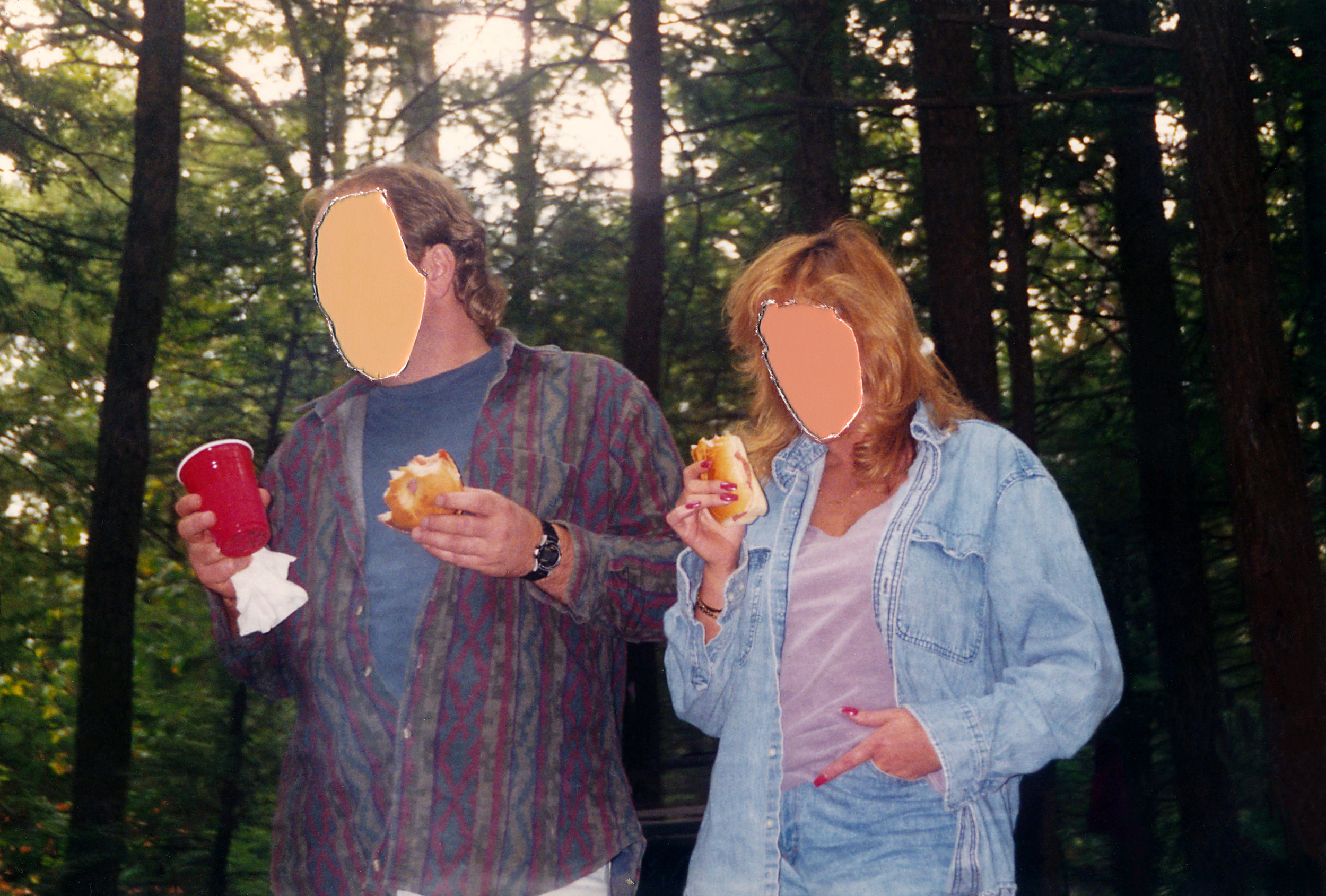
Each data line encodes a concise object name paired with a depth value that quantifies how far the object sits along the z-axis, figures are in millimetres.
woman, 1534
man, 1833
